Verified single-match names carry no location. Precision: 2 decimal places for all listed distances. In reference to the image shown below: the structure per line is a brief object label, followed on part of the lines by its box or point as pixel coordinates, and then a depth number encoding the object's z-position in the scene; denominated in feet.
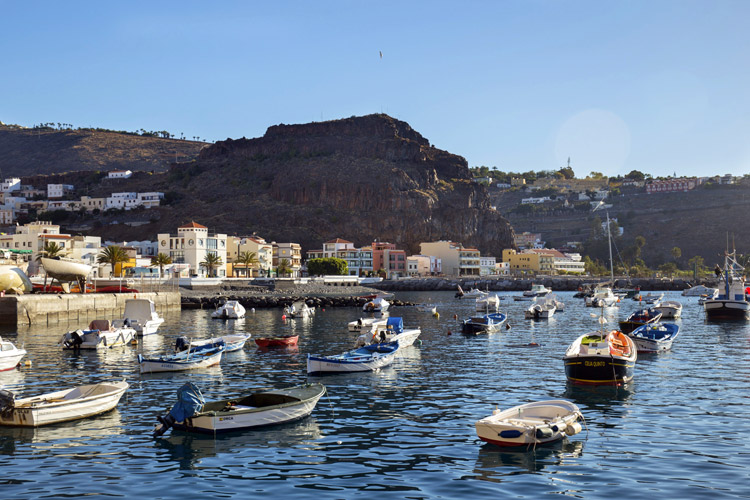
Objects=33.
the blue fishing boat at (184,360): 112.63
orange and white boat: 95.55
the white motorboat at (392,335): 140.28
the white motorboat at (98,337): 146.92
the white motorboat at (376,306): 270.05
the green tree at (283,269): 511.81
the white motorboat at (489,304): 266.36
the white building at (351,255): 589.73
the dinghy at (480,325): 185.16
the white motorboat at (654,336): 137.90
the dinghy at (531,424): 62.90
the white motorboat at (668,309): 235.61
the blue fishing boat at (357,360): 110.52
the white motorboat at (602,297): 314.96
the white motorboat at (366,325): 176.88
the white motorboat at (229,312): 235.20
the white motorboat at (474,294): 395.55
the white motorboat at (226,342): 129.49
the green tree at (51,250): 348.59
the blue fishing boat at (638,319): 167.73
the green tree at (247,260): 463.42
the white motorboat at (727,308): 226.79
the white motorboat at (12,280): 225.97
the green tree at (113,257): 357.41
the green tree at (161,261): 392.88
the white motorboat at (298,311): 242.17
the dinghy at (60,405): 73.72
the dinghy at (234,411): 69.31
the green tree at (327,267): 520.42
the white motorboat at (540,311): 239.50
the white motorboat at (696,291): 415.07
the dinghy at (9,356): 115.44
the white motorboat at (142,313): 185.47
